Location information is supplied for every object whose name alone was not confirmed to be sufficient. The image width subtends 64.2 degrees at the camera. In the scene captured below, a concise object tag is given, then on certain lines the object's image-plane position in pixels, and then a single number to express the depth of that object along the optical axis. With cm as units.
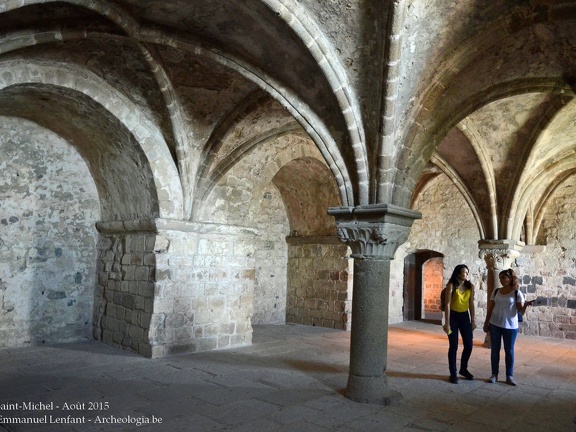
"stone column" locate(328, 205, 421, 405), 411
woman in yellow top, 480
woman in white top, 479
